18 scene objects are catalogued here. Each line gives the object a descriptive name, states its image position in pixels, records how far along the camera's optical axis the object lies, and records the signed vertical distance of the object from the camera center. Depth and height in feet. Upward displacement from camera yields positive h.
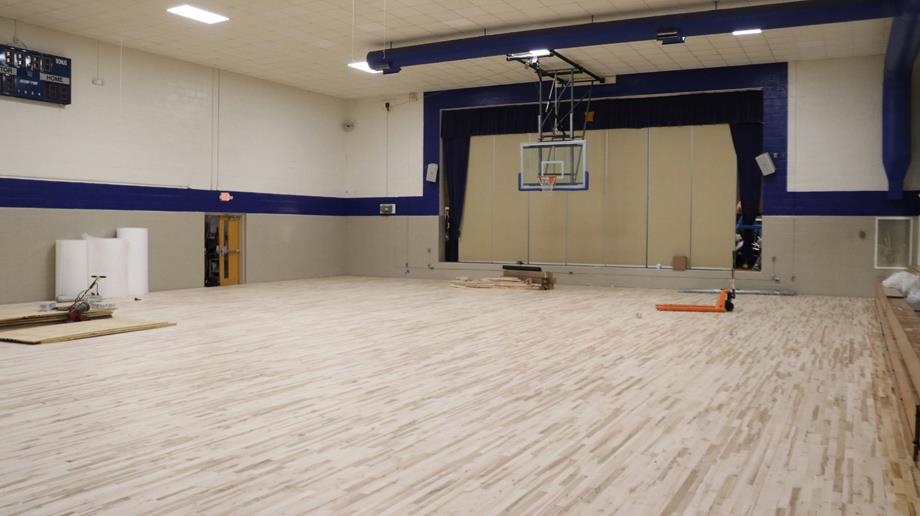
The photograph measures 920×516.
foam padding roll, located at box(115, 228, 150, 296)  39.32 -1.02
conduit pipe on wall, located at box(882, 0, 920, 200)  34.24 +6.97
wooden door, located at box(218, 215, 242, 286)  47.42 -0.46
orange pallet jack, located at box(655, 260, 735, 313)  33.12 -2.78
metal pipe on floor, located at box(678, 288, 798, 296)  42.37 -2.63
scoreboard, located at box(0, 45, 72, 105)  34.42 +8.07
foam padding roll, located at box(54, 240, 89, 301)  35.86 -1.41
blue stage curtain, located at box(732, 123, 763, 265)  45.11 +4.98
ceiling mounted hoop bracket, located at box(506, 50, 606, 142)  44.86 +10.10
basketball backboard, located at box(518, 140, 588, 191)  44.27 +5.07
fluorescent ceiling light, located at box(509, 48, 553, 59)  37.37 +10.21
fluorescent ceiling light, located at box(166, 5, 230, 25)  33.50 +10.81
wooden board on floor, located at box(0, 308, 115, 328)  26.48 -2.91
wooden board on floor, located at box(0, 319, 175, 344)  23.71 -3.18
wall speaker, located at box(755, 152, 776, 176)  43.45 +5.04
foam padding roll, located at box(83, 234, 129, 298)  36.96 -1.13
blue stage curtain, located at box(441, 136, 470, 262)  54.19 +4.87
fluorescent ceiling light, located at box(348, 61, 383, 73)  43.63 +10.89
